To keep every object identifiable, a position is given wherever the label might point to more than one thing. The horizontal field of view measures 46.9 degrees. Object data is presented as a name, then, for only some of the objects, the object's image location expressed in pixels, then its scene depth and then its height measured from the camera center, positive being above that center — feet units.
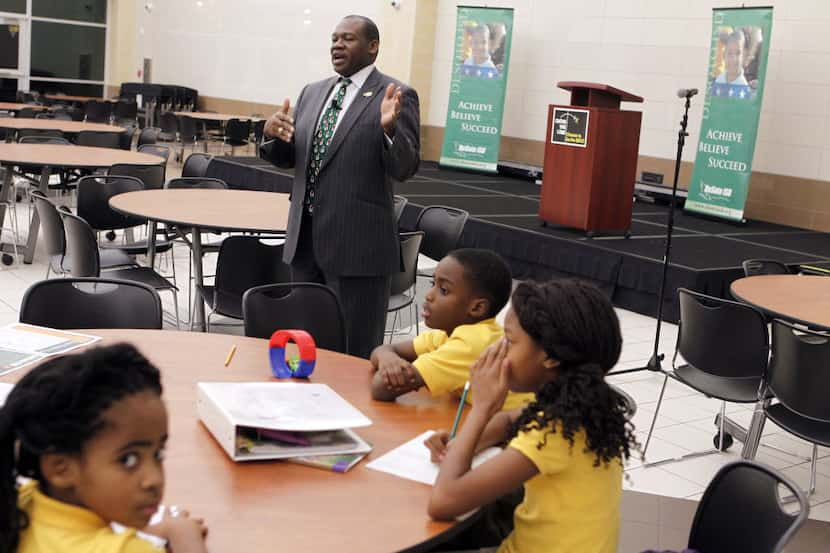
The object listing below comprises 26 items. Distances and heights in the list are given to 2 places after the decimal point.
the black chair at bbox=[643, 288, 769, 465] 12.11 -2.42
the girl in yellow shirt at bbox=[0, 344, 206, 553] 3.92 -1.47
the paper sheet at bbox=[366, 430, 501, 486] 5.93 -2.09
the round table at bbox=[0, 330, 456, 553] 5.01 -2.12
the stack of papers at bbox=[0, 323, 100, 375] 7.28 -1.96
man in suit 11.51 -0.57
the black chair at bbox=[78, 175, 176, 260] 18.44 -1.90
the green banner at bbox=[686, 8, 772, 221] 29.96 +1.52
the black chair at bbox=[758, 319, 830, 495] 10.82 -2.47
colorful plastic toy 7.54 -1.84
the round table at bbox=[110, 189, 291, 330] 14.90 -1.65
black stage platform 22.70 -2.47
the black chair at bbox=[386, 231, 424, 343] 15.39 -2.40
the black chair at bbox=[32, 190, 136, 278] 16.01 -2.37
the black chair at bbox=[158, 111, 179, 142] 47.09 -0.83
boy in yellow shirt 7.34 -1.55
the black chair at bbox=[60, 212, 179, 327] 14.67 -2.28
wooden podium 25.73 -0.40
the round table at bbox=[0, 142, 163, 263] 21.62 -1.38
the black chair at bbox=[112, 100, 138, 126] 50.88 -0.34
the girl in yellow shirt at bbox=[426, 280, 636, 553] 5.59 -1.70
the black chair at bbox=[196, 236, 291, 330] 14.05 -2.29
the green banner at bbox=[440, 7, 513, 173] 38.96 +2.07
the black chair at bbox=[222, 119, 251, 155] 45.75 -0.87
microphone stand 17.57 -2.59
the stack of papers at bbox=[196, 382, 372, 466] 5.90 -1.91
